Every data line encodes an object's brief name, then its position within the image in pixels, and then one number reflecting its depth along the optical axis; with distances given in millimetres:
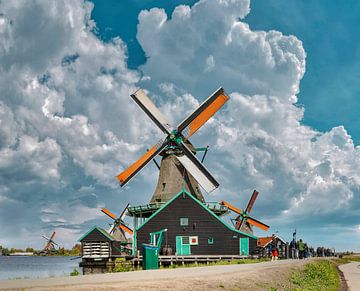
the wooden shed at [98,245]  45031
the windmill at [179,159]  46500
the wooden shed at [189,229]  42844
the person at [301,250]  53969
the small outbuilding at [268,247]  53719
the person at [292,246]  55722
